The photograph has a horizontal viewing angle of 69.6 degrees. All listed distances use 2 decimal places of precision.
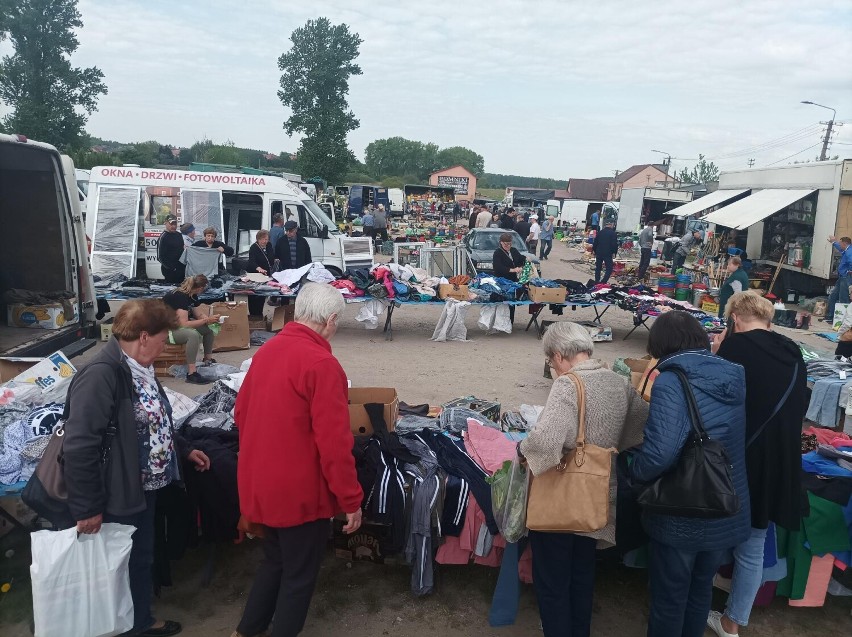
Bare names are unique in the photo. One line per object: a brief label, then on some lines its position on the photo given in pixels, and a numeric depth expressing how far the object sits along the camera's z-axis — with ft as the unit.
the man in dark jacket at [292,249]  33.30
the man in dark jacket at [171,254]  31.45
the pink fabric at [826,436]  13.60
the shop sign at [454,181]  194.76
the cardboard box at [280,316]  30.76
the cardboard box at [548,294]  31.32
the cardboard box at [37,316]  19.89
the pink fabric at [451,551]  11.50
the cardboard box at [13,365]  14.65
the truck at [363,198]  106.73
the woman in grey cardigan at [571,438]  8.36
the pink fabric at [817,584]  11.22
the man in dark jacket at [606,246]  50.26
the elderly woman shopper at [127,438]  8.16
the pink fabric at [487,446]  12.16
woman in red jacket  8.05
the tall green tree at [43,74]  101.76
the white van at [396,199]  129.29
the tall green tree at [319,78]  148.05
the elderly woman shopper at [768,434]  9.55
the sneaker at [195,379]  22.76
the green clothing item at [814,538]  10.98
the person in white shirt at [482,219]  63.48
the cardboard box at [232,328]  27.53
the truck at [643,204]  94.70
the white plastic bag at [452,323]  31.09
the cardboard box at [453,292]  31.07
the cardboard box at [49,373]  12.27
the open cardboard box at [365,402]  12.44
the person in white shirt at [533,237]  67.07
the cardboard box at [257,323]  30.78
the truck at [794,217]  45.78
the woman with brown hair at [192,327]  22.49
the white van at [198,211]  37.52
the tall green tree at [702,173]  250.98
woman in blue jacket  8.37
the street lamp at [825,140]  114.21
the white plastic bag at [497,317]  32.14
